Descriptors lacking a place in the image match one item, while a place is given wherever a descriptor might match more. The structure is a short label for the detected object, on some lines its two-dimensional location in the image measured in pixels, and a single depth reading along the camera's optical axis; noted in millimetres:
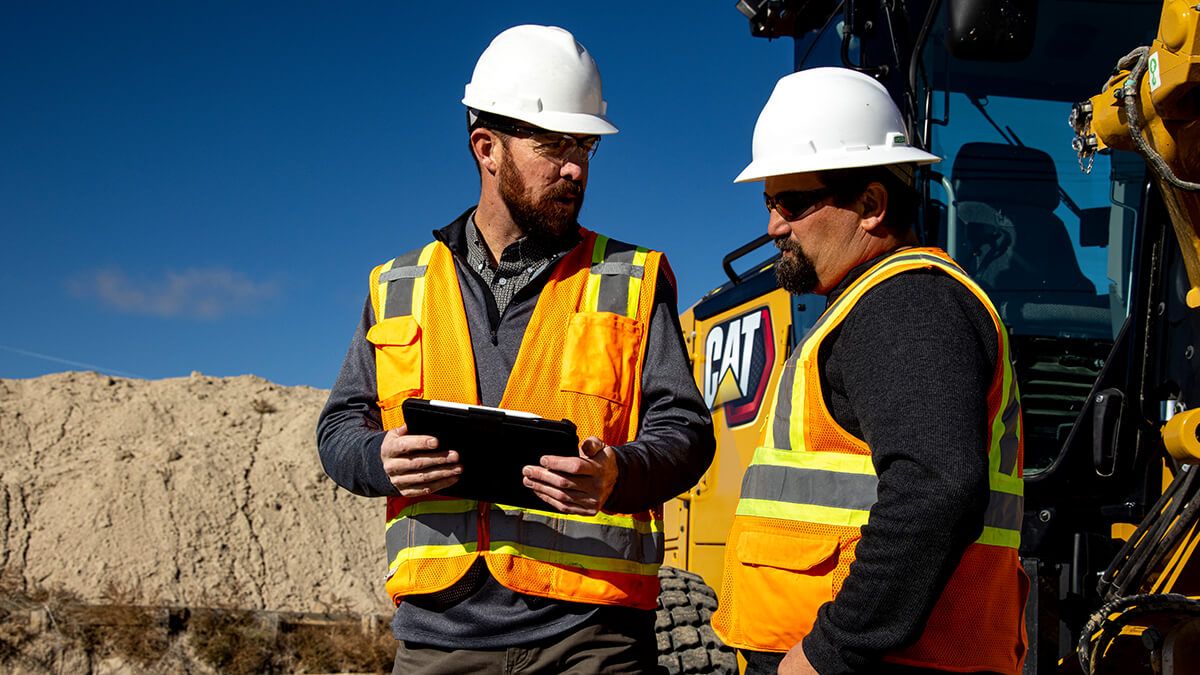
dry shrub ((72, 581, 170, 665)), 12883
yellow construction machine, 3209
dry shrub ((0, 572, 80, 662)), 12625
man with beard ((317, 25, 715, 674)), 2367
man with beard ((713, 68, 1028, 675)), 1801
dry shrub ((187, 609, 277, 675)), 13008
